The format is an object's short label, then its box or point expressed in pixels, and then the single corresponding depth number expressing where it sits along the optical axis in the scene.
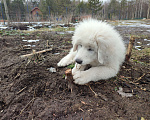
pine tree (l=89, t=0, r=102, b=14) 42.16
